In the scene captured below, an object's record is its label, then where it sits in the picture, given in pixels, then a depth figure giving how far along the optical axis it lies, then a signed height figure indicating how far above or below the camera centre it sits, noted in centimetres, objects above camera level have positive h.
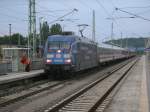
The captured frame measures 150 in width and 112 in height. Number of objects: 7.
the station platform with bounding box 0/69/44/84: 2025 -121
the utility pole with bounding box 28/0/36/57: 3603 +367
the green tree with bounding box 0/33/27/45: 13252 +674
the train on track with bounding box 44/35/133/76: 2519 +25
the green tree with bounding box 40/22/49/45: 8675 +618
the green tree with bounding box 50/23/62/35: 9653 +840
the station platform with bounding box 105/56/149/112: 1273 -166
